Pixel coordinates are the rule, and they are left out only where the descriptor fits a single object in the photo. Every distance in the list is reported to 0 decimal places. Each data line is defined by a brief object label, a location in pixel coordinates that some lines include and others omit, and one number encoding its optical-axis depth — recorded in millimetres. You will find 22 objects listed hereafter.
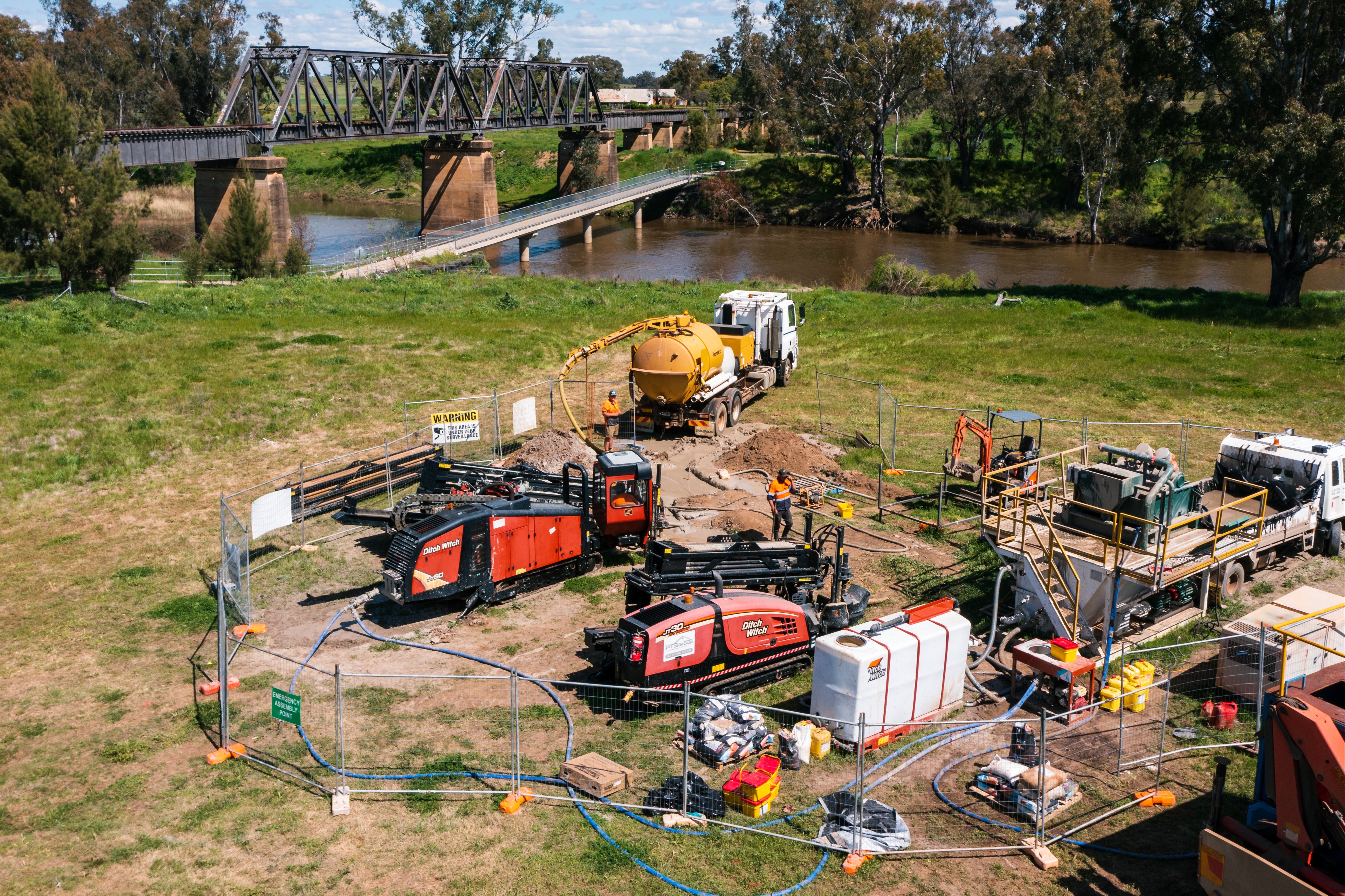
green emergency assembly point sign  13039
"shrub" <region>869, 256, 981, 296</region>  52406
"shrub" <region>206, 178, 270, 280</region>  48531
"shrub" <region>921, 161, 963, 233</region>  83812
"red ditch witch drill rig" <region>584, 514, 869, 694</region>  14859
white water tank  14070
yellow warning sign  24109
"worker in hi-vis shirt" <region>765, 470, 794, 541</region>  21078
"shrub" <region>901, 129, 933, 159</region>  100562
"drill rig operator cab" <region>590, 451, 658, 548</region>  20344
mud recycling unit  16766
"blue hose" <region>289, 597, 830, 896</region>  11336
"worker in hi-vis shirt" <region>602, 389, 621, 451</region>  27297
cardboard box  12797
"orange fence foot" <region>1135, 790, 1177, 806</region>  12891
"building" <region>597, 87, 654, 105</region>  159112
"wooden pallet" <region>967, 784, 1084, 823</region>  12703
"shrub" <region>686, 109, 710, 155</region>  109312
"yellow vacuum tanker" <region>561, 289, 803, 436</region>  27406
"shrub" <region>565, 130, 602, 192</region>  97312
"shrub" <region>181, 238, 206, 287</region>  46000
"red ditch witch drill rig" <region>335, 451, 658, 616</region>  17781
